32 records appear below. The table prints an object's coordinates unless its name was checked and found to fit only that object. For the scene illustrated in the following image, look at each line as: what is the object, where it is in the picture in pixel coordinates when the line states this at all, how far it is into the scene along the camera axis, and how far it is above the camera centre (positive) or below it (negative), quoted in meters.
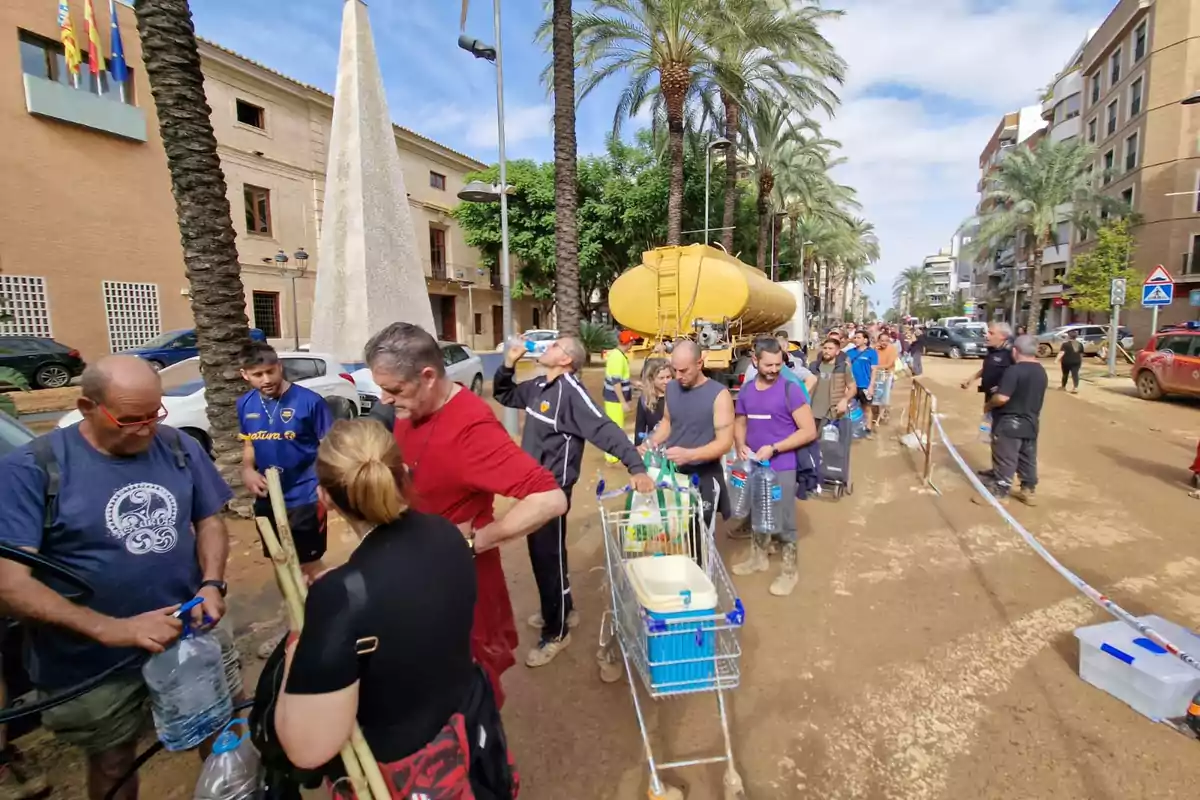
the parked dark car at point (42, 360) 13.87 -0.49
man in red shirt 2.05 -0.48
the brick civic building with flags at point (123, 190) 15.88 +4.63
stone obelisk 8.05 +1.57
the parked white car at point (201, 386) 6.86 -0.69
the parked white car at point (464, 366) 13.29 -0.91
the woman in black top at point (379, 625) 1.29 -0.68
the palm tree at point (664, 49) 14.62 +6.99
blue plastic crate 2.48 -1.42
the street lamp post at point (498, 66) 9.03 +4.02
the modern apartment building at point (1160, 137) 30.75 +9.12
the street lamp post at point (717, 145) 17.44 +5.36
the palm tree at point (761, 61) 16.06 +7.76
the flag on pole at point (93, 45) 16.45 +8.28
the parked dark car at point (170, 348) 15.16 -0.31
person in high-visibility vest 8.17 -0.89
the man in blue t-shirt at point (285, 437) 3.75 -0.67
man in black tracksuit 3.57 -0.73
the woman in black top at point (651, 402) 5.85 -0.82
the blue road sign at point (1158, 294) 14.26 +0.26
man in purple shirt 4.42 -0.85
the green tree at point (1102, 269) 23.75 +1.54
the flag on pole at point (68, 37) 16.06 +8.18
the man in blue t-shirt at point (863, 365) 9.44 -0.82
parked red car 12.75 -1.36
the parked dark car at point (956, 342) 27.45 -1.49
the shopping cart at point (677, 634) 2.47 -1.38
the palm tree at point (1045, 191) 31.94 +6.45
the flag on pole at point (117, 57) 17.31 +8.18
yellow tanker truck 11.40 +0.39
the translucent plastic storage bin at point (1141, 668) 2.98 -1.88
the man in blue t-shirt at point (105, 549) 1.90 -0.73
